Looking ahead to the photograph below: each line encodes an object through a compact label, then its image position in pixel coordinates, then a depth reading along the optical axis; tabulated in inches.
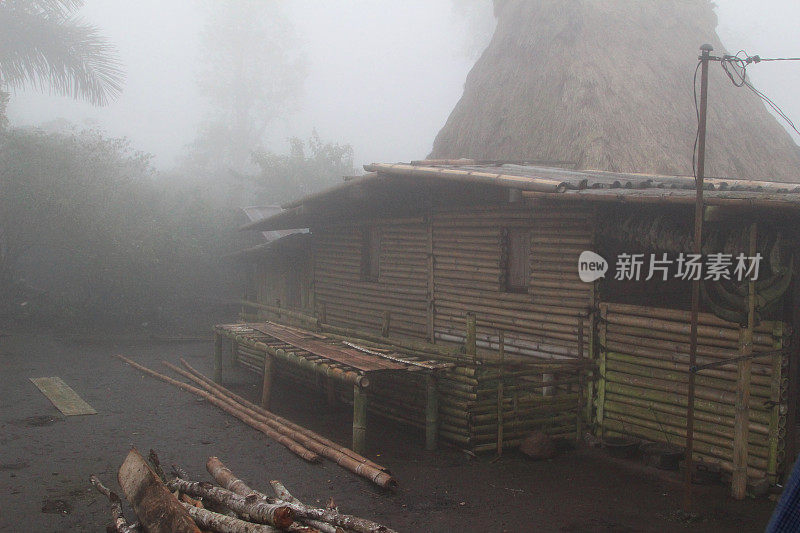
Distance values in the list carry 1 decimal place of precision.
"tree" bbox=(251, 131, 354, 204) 1213.7
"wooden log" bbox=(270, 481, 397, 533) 200.4
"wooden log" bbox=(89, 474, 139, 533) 215.6
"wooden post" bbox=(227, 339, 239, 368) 610.9
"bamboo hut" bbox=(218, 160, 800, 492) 281.7
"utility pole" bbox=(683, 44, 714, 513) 234.5
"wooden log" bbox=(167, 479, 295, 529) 189.3
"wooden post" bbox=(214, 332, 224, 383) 527.5
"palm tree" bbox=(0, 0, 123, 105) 814.5
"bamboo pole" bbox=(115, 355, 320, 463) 330.3
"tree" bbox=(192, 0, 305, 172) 1628.9
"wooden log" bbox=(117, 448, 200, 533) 194.4
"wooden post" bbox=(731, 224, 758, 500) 277.7
